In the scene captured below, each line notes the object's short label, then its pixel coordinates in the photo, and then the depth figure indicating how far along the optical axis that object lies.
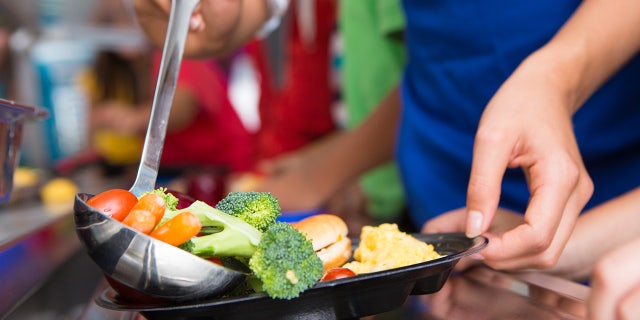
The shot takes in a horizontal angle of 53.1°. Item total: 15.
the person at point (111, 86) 4.04
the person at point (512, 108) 0.83
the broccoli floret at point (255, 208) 0.77
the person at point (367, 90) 1.99
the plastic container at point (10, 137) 0.96
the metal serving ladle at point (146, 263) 0.62
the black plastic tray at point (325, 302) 0.66
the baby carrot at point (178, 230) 0.66
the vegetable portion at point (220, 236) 0.70
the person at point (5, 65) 2.73
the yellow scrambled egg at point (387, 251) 0.80
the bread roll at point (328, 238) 0.85
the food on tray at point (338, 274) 0.73
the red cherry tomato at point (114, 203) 0.68
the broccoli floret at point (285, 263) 0.64
